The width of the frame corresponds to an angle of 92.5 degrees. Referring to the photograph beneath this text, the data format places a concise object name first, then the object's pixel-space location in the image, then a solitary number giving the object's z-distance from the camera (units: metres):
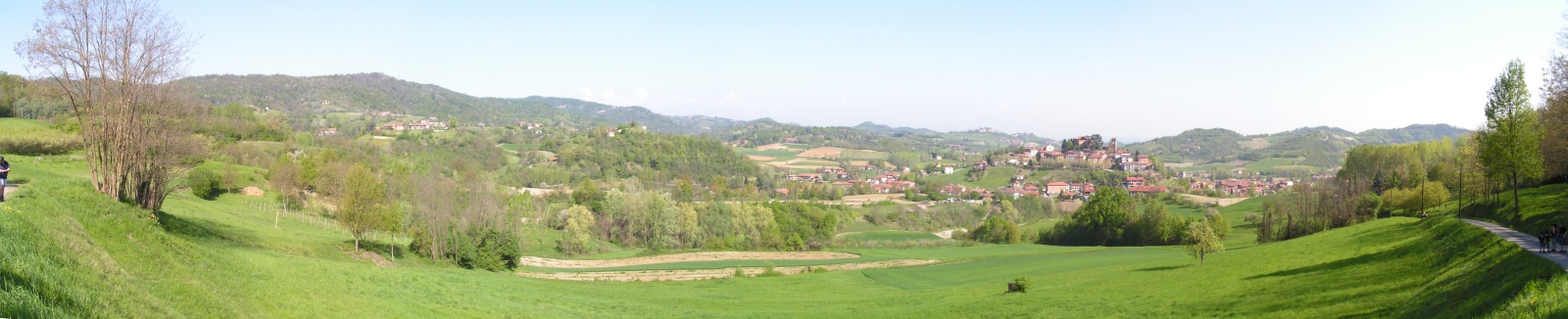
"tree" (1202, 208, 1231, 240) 77.18
